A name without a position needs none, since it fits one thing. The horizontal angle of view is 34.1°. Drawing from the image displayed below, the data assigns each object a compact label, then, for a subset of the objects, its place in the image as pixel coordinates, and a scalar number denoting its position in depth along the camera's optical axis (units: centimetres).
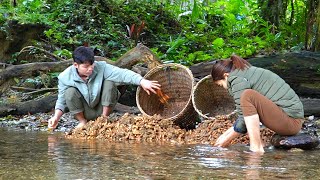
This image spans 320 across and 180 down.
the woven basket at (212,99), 604
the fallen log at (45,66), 683
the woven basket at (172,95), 593
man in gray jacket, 543
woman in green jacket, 432
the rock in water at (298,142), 440
